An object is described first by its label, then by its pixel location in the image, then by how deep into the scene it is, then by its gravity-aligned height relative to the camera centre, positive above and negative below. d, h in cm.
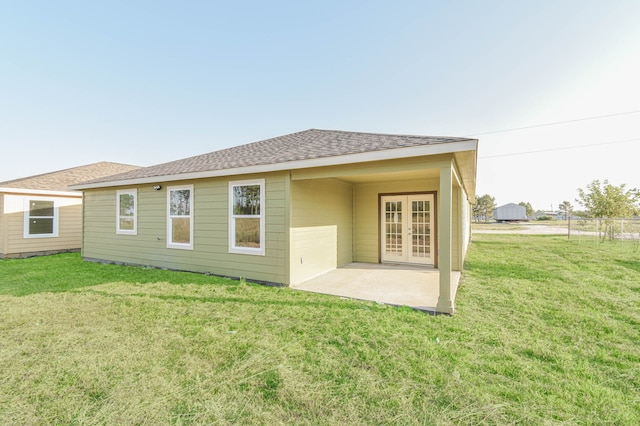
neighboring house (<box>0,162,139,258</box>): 941 +4
